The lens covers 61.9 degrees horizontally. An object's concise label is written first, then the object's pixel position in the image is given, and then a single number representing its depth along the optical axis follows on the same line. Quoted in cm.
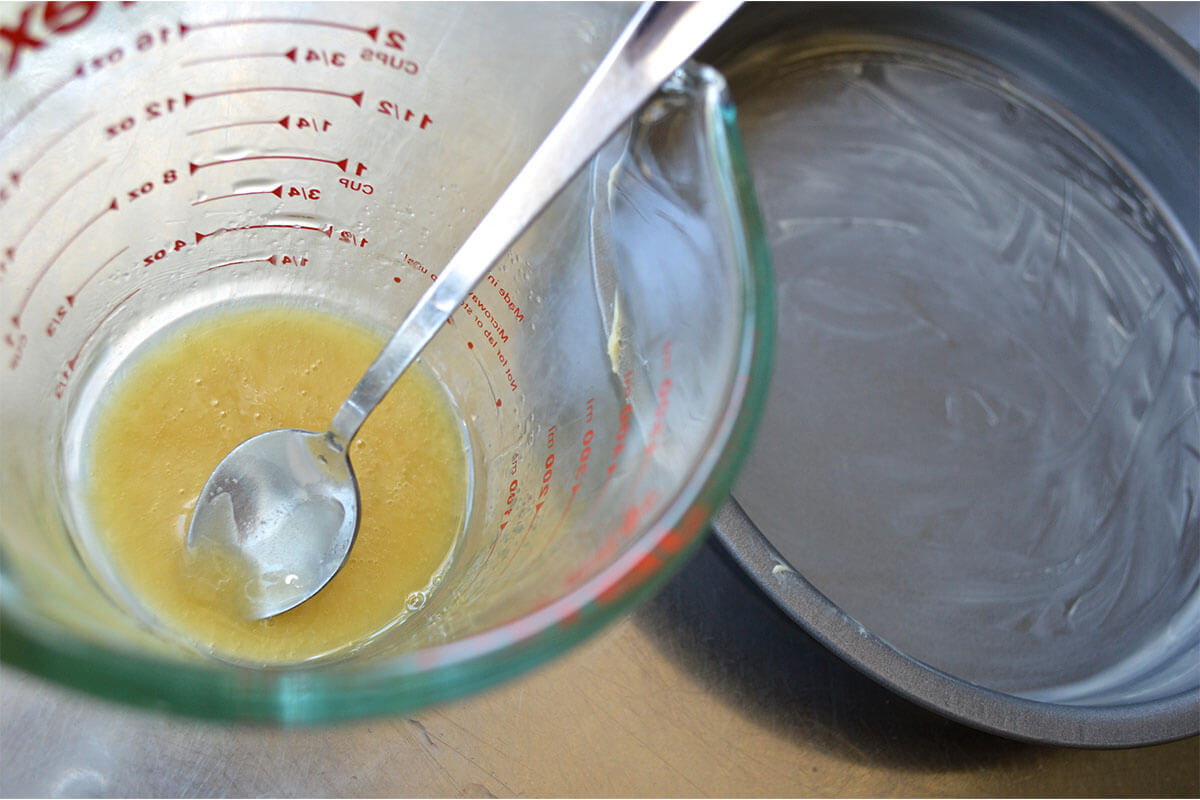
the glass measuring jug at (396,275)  35
